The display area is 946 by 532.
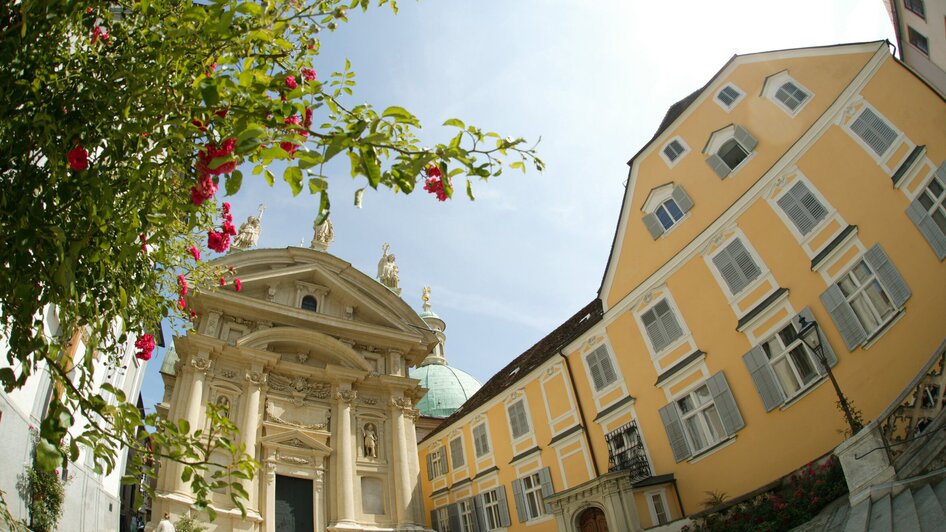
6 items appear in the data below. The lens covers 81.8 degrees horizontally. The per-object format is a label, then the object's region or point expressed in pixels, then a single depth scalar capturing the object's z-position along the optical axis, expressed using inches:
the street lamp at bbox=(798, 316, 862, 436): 483.2
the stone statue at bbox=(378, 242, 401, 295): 1178.9
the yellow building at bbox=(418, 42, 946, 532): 534.9
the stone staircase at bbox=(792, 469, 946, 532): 273.3
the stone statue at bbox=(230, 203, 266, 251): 1023.6
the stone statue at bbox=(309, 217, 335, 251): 1131.3
